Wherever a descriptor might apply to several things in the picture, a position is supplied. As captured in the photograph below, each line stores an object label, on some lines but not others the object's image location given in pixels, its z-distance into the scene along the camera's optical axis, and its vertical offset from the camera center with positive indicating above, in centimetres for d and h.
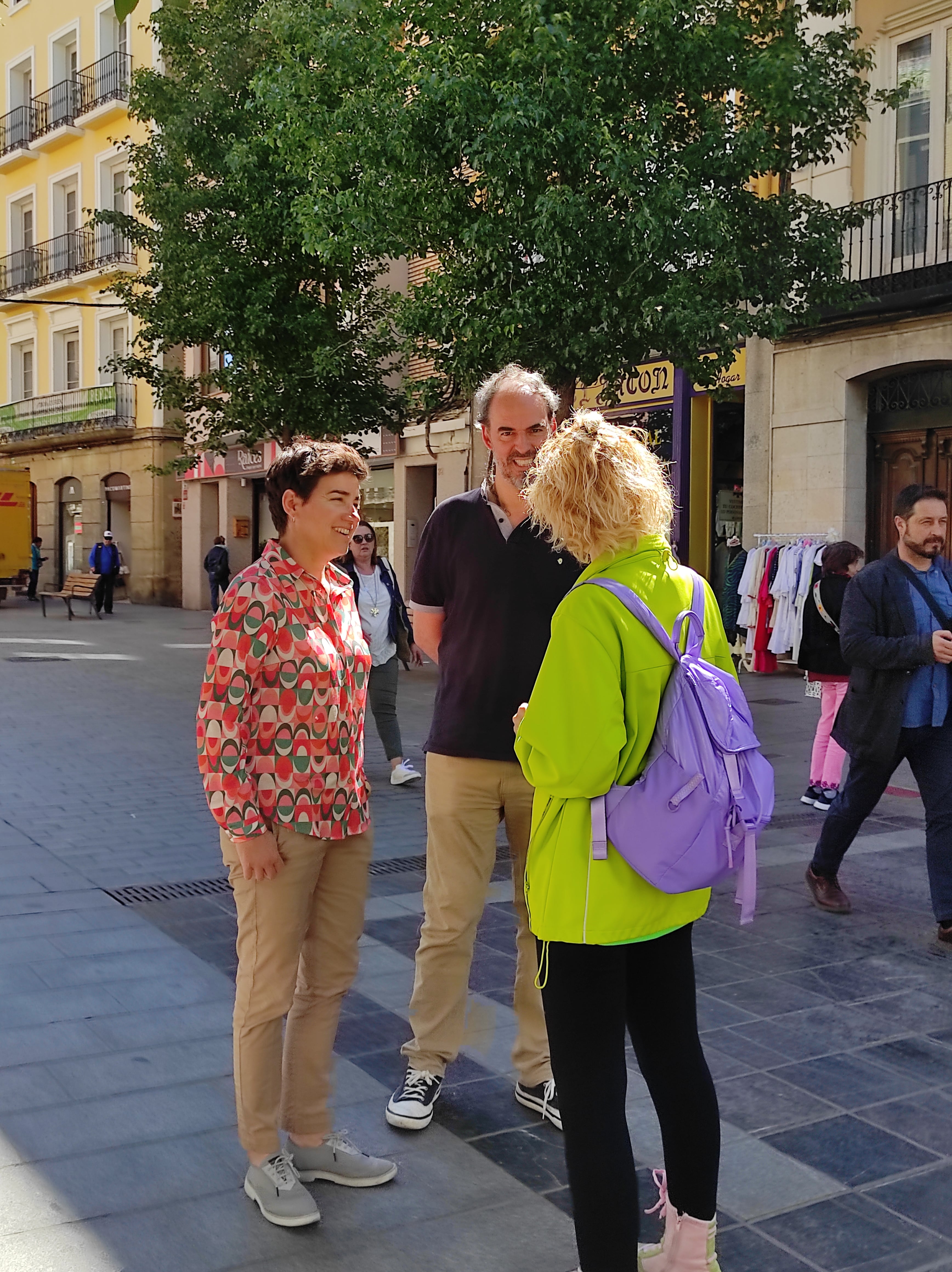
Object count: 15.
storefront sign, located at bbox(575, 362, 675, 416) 1855 +223
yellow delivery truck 3438 +35
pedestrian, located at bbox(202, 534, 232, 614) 2842 -45
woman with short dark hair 301 -61
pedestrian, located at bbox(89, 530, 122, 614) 2900 -44
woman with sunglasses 863 -52
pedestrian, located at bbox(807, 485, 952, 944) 534 -49
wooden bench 2962 -96
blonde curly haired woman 253 -67
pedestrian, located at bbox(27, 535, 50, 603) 3609 -61
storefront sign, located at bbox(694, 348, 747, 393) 1727 +229
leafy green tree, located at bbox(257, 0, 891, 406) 1130 +343
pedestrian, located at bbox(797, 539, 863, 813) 782 -70
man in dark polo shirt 354 -42
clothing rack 1555 +13
